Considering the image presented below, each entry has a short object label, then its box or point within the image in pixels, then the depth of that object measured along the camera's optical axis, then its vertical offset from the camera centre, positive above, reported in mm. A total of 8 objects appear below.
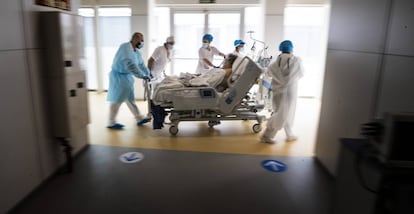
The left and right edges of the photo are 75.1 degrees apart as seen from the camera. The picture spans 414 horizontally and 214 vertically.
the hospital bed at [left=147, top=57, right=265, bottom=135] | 3906 -663
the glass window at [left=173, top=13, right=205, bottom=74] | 6691 +382
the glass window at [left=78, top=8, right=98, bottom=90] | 6715 +130
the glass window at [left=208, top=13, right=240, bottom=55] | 6617 +657
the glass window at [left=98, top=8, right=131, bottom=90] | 6567 +554
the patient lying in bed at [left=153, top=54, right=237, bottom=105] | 3993 -401
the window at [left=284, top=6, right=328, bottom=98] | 6395 +560
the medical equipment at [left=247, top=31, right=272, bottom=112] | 4862 -612
